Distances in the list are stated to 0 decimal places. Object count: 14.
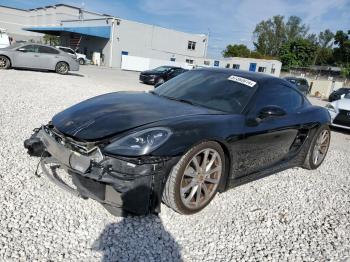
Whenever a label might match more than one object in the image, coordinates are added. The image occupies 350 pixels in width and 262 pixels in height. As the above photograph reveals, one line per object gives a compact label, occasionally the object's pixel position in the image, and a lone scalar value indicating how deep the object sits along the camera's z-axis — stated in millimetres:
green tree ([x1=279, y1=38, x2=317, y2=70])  65250
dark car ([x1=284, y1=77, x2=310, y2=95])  23338
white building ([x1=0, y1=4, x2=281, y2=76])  38094
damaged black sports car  2768
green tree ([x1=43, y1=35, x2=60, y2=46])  54319
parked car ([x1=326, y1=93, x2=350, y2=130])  8648
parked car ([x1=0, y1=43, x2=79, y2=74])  14251
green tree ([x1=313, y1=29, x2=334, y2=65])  73638
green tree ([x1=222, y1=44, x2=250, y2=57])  70688
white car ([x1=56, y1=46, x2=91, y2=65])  33272
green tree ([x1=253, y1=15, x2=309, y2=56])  86375
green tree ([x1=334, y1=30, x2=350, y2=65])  59188
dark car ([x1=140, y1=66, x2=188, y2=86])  18531
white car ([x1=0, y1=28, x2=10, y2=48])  23500
